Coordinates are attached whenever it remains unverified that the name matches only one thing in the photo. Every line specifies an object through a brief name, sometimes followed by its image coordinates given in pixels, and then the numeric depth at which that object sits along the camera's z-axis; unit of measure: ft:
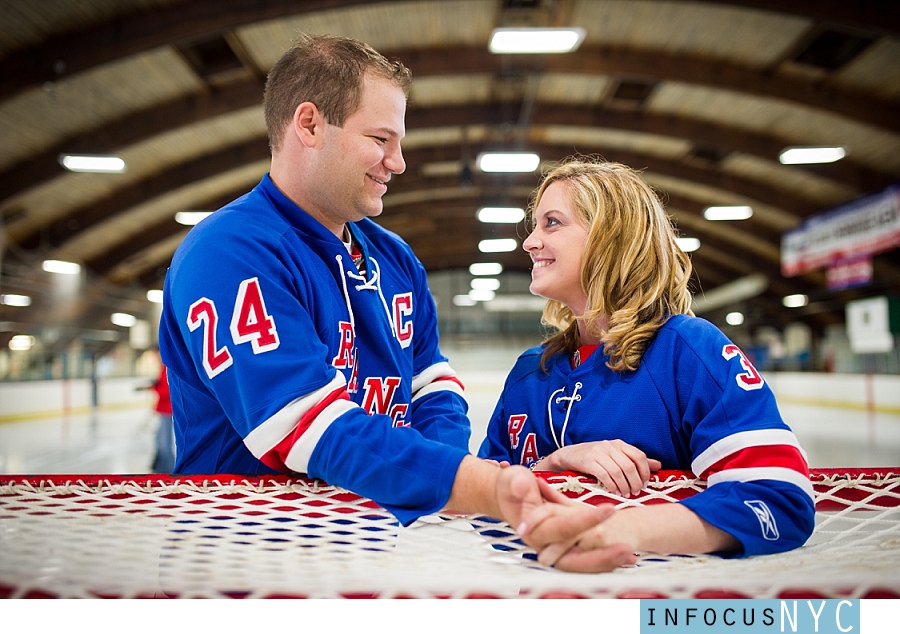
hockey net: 3.47
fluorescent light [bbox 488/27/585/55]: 21.07
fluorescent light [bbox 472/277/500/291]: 77.48
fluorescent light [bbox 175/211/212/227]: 45.47
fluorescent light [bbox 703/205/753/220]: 45.73
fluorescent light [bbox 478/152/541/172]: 33.42
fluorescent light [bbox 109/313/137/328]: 58.02
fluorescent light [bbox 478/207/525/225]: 42.21
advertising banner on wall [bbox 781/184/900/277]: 34.04
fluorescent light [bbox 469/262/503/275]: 75.56
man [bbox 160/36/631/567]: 3.26
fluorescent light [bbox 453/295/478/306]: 84.02
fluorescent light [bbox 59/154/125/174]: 30.27
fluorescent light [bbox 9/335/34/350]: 42.37
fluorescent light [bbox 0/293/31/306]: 41.91
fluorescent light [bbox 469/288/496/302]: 82.29
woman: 3.55
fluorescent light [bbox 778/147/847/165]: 31.50
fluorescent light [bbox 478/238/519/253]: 49.90
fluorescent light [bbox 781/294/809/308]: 66.85
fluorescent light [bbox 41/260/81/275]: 47.66
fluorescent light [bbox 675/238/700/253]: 55.55
